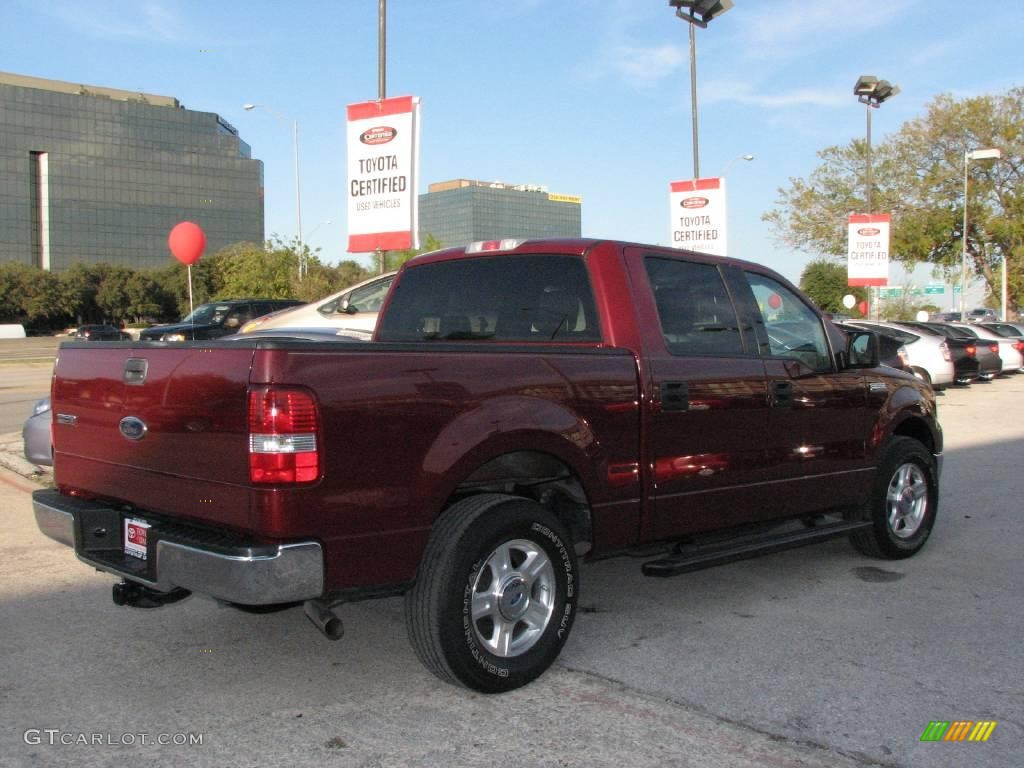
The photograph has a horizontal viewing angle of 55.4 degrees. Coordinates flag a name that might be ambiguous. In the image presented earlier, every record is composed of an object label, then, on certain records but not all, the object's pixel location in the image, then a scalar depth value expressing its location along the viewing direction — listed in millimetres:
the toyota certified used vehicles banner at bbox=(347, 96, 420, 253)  10055
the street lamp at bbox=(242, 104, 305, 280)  46491
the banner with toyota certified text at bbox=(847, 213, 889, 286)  25328
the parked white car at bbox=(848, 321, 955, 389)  19672
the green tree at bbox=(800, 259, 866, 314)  61656
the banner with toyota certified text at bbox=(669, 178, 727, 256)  16766
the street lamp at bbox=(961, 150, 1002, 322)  37688
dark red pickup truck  3396
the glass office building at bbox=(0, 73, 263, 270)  116312
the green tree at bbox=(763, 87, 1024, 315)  41469
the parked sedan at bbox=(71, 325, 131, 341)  31794
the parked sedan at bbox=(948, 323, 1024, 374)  24938
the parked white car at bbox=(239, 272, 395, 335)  11508
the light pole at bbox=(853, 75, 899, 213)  30344
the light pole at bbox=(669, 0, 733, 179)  18391
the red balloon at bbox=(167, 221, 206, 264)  28109
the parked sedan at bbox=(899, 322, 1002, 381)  21156
